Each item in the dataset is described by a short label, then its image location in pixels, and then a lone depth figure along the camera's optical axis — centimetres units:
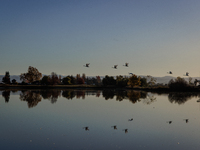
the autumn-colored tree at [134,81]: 9389
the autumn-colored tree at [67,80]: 12565
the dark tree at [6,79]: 12767
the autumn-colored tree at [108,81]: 11531
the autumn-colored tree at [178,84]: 7312
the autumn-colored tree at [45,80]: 11361
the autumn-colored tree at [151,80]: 12352
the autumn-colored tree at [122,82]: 10419
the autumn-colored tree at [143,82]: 10615
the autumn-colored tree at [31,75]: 12084
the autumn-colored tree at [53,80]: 11281
